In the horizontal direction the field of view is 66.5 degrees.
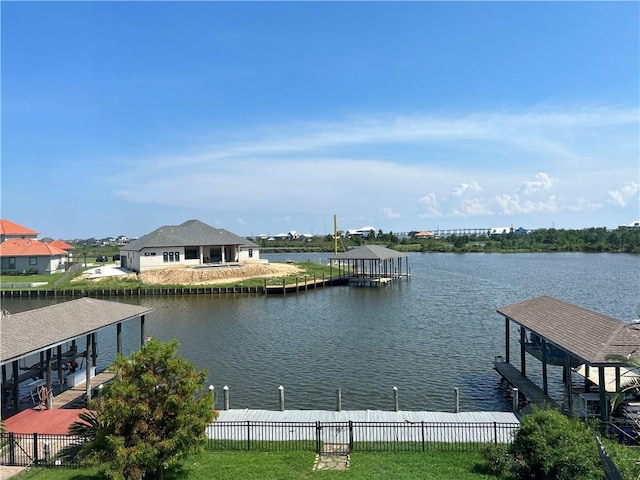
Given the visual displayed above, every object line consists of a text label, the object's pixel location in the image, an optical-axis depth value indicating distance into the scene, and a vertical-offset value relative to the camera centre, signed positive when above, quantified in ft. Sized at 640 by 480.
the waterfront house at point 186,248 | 221.87 -1.32
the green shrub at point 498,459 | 41.50 -19.20
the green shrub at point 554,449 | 35.60 -16.26
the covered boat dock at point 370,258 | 216.33 -7.46
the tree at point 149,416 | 36.04 -13.19
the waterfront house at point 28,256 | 237.45 -3.78
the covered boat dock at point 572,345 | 48.93 -11.84
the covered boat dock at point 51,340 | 56.29 -10.94
